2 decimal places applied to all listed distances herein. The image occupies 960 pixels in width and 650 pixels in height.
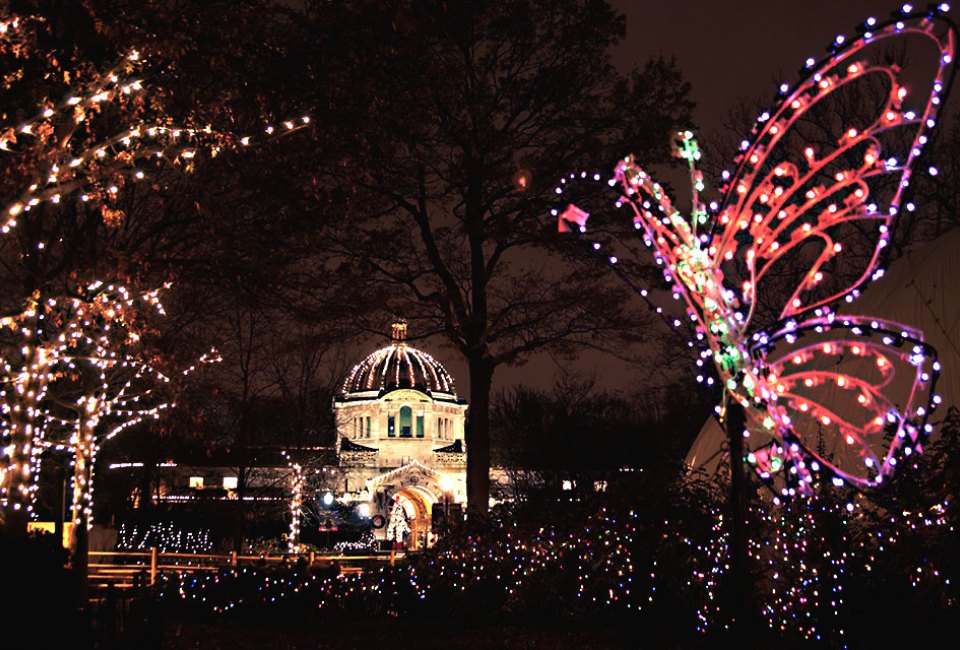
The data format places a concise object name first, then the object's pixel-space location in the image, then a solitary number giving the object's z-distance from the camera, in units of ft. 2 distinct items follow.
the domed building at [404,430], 304.91
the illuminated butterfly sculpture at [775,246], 30.17
